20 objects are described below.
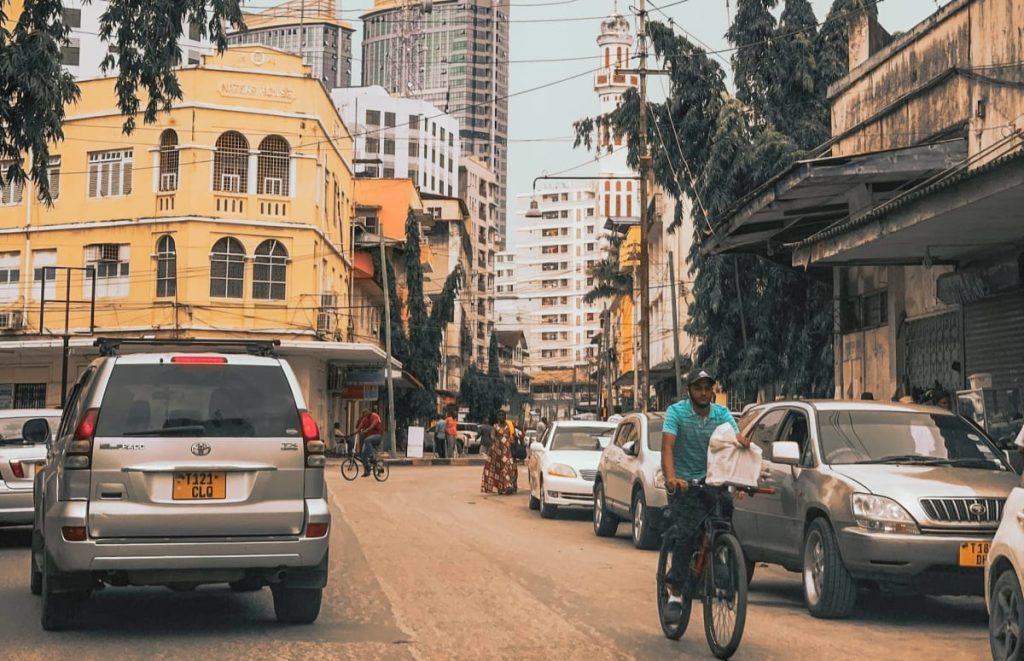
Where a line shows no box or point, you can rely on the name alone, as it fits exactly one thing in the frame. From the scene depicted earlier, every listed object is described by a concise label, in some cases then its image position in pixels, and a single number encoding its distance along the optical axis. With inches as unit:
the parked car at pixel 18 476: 598.2
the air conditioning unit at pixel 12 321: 1995.6
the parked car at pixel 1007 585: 291.0
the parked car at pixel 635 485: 660.1
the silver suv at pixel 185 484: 350.6
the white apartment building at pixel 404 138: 5108.3
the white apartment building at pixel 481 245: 4778.8
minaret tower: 5994.1
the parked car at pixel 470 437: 2638.8
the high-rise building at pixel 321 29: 7239.2
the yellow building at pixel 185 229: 1940.2
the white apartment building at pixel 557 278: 7249.0
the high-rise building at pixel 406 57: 7214.6
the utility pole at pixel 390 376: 2025.8
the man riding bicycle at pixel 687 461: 358.3
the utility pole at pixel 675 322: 1615.2
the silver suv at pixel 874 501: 399.9
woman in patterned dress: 1160.2
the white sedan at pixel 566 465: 863.1
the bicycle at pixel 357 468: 1393.9
